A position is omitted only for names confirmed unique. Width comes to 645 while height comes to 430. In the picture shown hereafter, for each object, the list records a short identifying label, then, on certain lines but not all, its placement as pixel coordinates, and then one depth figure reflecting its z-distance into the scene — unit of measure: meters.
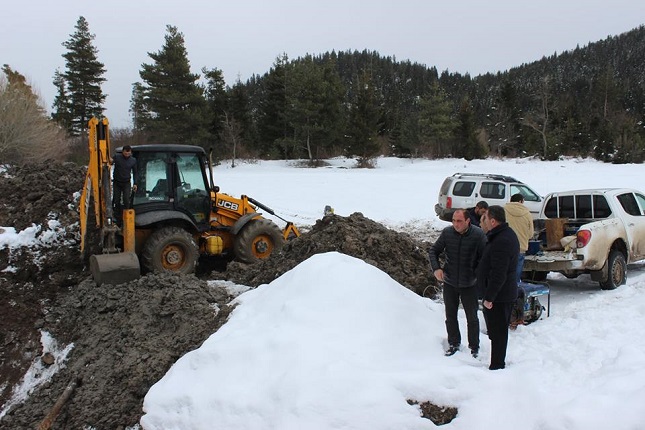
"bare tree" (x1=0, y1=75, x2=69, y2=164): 23.03
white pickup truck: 7.96
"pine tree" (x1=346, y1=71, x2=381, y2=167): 43.41
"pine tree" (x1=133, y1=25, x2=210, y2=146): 40.44
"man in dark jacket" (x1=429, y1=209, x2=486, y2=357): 5.21
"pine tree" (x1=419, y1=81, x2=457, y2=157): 46.44
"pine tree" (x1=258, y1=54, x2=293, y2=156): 48.47
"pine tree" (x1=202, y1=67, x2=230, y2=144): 49.00
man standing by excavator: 8.20
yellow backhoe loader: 7.95
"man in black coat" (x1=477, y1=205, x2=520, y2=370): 4.83
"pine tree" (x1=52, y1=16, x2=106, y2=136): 45.38
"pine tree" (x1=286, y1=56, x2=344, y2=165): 42.25
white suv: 15.00
